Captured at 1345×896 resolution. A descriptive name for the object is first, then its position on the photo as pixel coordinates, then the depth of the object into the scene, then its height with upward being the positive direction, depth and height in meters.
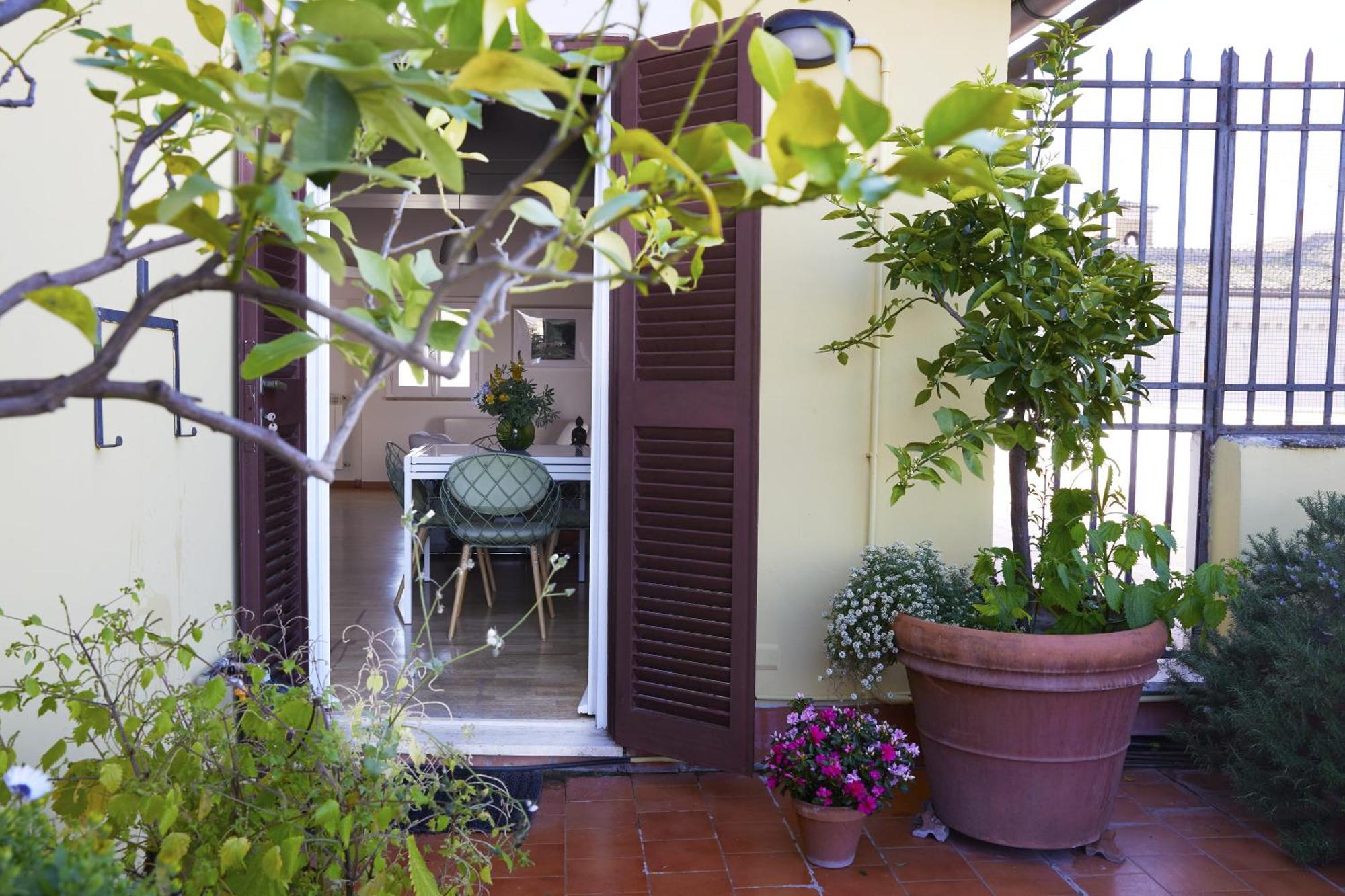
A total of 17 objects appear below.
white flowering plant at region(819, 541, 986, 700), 3.39 -0.64
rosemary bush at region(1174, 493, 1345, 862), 3.04 -0.85
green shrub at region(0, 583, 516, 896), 1.49 -0.58
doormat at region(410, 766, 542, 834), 3.28 -1.27
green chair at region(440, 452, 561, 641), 5.26 -0.55
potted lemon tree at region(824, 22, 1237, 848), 3.03 -0.44
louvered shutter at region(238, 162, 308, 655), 3.33 -0.37
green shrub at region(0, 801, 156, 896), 0.89 -0.41
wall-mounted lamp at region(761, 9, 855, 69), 3.30 +1.05
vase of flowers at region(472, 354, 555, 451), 6.20 -0.11
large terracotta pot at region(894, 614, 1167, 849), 3.03 -0.90
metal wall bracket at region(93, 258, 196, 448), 2.32 +0.13
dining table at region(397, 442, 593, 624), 5.44 -0.40
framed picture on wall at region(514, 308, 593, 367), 11.16 +0.49
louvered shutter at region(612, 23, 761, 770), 3.43 -0.29
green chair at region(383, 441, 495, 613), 6.04 -0.60
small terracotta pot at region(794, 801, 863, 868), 3.04 -1.20
